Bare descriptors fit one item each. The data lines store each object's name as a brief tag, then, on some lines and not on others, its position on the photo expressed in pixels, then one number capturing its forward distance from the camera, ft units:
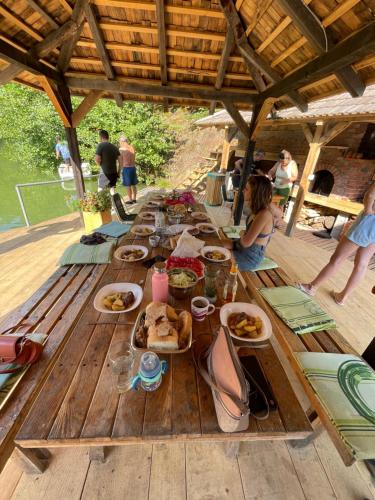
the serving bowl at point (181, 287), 4.67
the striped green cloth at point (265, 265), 8.50
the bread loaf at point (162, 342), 3.33
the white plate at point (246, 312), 3.95
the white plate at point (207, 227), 8.76
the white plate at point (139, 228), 8.11
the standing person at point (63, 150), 39.44
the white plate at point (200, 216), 10.17
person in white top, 16.15
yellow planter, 14.15
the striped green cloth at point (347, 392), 3.35
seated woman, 7.00
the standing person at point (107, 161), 16.45
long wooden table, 2.69
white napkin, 6.00
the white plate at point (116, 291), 4.37
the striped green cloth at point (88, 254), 8.33
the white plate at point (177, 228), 8.23
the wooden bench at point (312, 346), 3.43
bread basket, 3.32
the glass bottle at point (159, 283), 4.17
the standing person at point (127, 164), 19.10
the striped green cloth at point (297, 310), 5.54
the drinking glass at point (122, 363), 3.24
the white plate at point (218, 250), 6.73
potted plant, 13.94
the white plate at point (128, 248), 6.41
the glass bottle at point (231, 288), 4.92
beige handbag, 2.49
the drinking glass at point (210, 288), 4.82
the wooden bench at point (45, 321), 3.62
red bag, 3.75
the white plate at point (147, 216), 9.98
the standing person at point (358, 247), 7.56
